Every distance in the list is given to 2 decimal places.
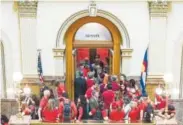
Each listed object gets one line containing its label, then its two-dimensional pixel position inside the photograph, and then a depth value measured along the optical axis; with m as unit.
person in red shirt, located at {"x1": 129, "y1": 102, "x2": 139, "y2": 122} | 12.92
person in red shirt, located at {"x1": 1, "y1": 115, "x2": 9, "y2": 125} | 12.30
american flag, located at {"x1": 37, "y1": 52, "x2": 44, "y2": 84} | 16.25
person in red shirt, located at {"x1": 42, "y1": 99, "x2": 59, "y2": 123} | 12.66
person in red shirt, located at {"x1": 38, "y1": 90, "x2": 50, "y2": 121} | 12.85
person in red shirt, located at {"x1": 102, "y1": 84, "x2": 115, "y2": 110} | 14.57
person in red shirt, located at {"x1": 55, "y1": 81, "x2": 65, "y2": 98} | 14.93
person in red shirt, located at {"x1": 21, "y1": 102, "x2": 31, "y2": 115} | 12.89
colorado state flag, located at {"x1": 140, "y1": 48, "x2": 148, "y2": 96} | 16.10
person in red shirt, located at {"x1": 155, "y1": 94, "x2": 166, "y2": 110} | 14.17
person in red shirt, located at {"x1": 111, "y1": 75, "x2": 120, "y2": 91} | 15.30
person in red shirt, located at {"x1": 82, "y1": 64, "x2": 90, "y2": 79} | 16.86
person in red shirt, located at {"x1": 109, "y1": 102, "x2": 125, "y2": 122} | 12.81
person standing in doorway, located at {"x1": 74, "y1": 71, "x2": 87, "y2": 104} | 15.83
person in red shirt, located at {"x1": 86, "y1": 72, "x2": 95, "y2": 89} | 15.95
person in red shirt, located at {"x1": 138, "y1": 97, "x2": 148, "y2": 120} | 12.88
